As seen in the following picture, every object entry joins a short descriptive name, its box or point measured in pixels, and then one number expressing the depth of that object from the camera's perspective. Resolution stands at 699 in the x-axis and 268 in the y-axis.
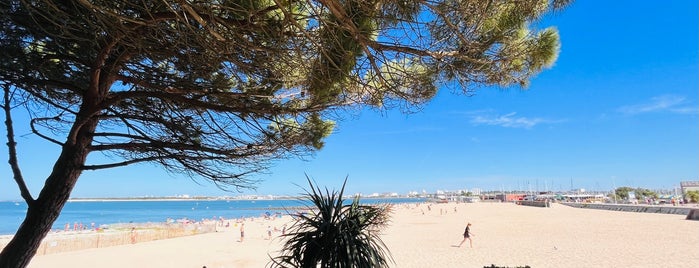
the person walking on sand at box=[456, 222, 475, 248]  13.02
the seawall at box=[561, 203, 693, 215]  26.30
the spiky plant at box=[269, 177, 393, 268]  3.24
